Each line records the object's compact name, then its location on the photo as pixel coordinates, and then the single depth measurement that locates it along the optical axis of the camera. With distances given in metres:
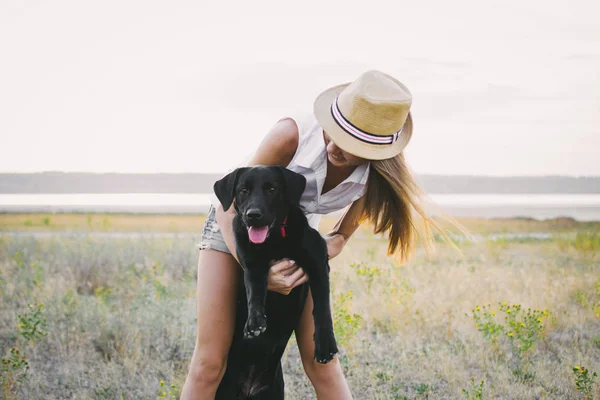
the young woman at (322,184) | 2.60
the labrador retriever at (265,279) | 2.58
